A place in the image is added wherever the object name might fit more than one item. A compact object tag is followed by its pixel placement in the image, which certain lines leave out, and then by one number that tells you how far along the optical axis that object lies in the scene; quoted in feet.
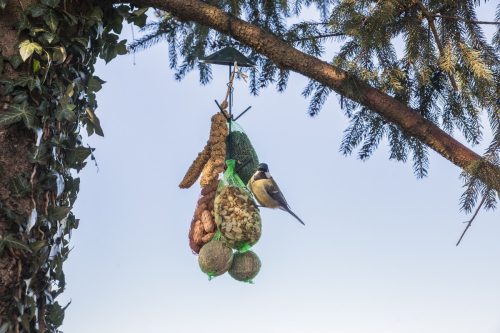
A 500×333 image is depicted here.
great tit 14.28
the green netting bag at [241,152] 14.99
